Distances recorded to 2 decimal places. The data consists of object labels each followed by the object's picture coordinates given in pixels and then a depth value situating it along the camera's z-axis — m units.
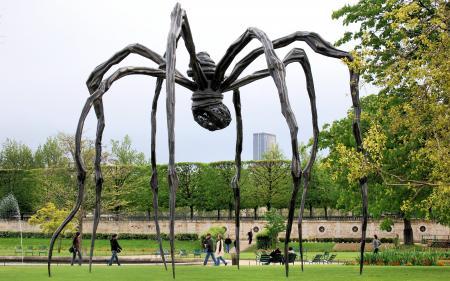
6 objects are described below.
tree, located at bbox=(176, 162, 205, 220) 63.72
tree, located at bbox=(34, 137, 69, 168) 79.06
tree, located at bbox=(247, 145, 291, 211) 62.31
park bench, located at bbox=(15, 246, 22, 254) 41.11
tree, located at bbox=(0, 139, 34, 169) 78.62
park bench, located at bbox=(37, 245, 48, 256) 39.91
